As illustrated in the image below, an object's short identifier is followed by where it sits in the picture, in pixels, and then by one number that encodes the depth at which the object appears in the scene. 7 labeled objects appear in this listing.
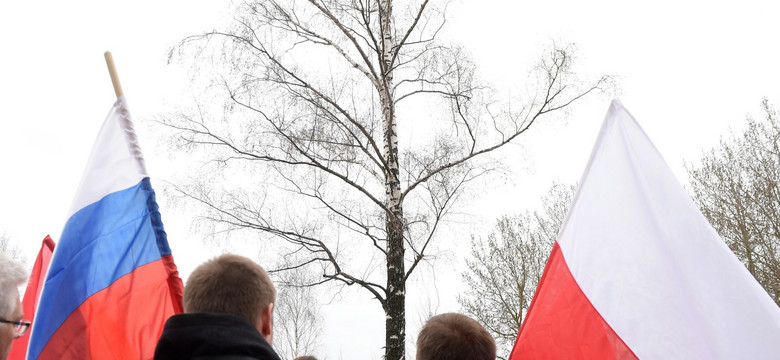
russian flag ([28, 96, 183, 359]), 2.85
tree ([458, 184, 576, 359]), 21.11
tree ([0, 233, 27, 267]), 25.32
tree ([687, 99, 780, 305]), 15.95
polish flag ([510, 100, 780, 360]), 2.65
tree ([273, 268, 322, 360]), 29.08
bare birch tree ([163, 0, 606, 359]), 8.12
